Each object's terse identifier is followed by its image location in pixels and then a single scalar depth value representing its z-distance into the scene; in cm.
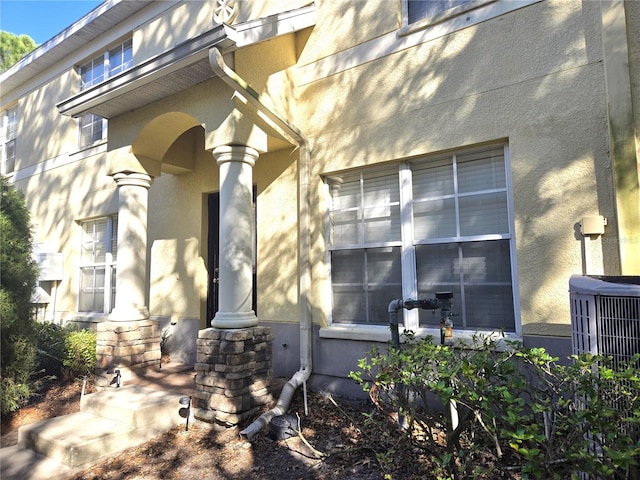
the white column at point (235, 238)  450
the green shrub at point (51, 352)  591
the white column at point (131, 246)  586
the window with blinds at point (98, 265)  786
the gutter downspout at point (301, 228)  433
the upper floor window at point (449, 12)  421
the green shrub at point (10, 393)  450
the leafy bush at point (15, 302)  451
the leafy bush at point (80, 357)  583
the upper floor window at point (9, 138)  1062
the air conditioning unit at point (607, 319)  235
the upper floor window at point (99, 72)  826
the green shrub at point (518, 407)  190
